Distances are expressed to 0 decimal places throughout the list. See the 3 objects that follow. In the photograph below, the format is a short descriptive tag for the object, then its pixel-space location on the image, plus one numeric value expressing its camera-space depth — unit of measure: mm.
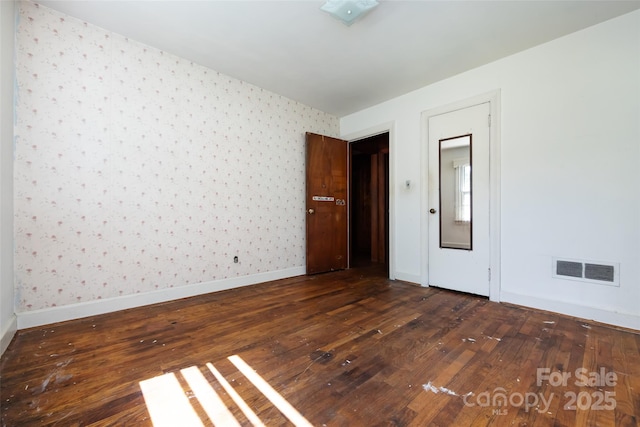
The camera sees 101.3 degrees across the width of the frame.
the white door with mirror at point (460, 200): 3184
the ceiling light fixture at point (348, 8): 2178
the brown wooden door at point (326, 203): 4395
